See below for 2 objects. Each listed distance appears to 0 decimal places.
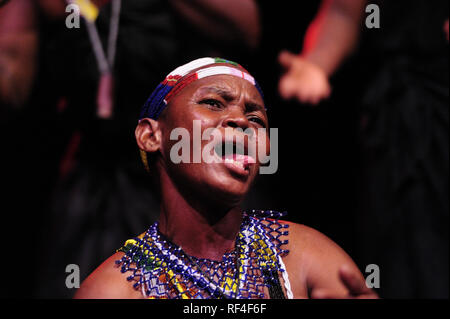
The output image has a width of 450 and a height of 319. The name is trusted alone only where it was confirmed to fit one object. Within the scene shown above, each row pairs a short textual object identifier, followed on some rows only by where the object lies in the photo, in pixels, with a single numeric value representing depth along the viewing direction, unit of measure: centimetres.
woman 299
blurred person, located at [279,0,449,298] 342
